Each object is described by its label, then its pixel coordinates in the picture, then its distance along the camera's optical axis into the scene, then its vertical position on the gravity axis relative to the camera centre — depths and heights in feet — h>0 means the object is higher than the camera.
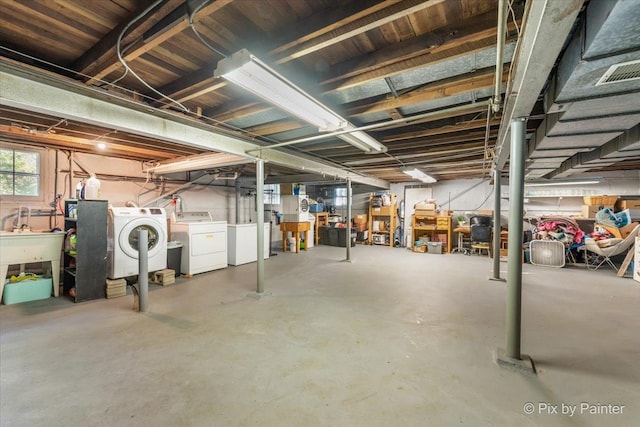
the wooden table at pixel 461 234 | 23.87 -2.05
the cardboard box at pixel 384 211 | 27.78 +0.19
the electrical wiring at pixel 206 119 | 6.31 +3.48
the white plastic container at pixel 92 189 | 12.66 +1.09
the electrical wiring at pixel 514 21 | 4.20 +3.38
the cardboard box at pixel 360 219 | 29.94 -0.76
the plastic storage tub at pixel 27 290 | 10.79 -3.53
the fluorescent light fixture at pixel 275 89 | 5.08 +2.94
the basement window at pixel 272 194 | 28.09 +2.00
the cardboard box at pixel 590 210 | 19.97 +0.28
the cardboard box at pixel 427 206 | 24.81 +0.69
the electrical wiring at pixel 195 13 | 4.05 +3.29
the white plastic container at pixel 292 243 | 26.12 -3.17
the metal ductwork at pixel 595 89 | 3.45 +2.46
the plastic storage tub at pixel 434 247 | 23.85 -3.23
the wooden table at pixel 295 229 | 24.30 -1.65
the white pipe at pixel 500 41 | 3.42 +2.80
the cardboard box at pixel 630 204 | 18.69 +0.76
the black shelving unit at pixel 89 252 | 11.29 -1.89
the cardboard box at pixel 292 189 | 25.23 +2.30
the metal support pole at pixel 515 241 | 6.79 -0.75
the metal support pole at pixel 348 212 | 19.92 +0.04
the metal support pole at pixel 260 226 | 12.01 -0.67
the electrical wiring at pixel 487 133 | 7.43 +3.03
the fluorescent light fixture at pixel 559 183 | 20.93 +2.65
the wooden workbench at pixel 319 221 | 29.24 -1.02
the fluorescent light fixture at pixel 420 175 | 19.17 +3.17
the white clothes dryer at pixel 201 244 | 15.42 -2.05
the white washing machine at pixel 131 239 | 12.42 -1.44
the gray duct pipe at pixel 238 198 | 24.26 +1.32
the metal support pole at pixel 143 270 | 10.12 -2.36
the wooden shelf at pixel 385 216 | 27.78 -0.40
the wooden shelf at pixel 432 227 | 24.21 -1.34
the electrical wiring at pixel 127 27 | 4.26 +3.39
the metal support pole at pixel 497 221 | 14.10 -0.45
